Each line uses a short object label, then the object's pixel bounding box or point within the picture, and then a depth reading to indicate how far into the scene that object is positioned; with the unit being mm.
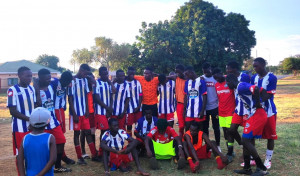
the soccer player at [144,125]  6469
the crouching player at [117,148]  5461
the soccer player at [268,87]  5016
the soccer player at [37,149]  3234
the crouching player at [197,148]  5424
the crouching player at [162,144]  5734
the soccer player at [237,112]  5443
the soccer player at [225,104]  5977
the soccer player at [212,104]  6516
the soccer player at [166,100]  7188
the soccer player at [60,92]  5770
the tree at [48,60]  66500
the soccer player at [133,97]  7012
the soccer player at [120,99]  6688
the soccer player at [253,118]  4727
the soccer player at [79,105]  5960
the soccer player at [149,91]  7156
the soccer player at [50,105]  5340
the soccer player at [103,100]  6258
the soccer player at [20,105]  4583
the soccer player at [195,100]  6375
